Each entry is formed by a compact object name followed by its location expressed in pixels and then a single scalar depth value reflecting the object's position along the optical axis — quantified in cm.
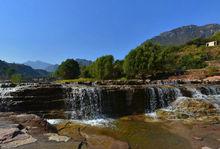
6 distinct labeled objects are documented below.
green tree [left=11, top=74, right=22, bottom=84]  3450
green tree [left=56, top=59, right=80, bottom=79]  3410
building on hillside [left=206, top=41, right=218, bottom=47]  5165
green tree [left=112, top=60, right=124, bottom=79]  2730
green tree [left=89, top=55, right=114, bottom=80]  2625
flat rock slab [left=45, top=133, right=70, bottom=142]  419
